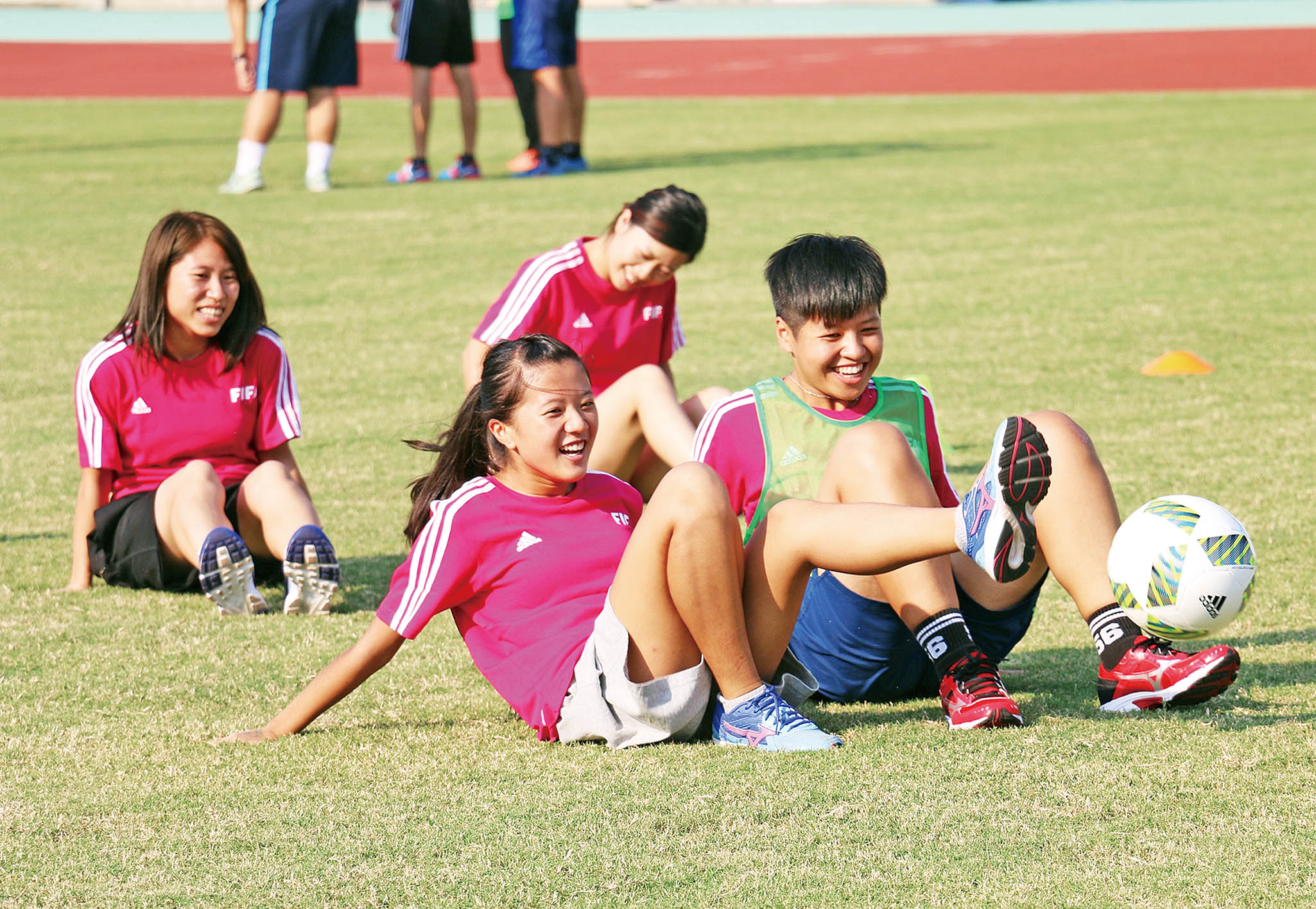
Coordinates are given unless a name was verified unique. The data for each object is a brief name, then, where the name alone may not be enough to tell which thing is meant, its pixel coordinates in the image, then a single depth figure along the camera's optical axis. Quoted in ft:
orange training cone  47.14
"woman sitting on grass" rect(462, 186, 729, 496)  30.30
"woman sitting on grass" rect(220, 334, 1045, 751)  19.84
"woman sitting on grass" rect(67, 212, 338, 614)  29.73
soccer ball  20.27
